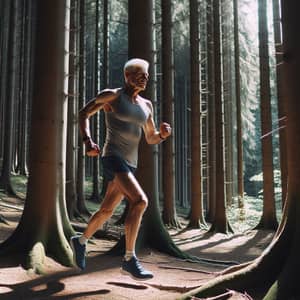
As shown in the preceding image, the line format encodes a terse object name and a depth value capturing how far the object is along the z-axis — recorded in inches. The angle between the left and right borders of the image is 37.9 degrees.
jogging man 148.4
